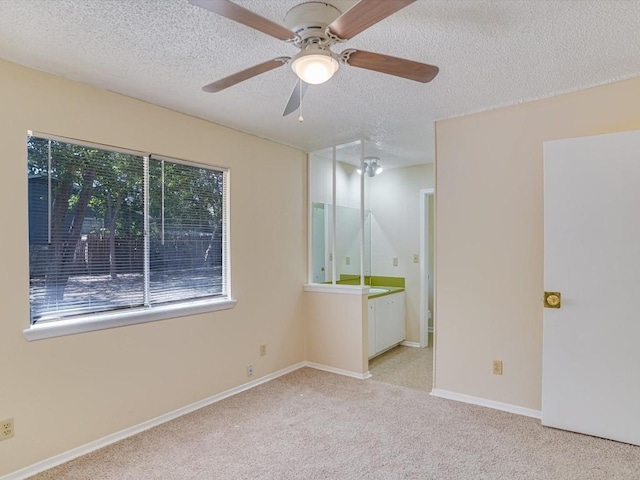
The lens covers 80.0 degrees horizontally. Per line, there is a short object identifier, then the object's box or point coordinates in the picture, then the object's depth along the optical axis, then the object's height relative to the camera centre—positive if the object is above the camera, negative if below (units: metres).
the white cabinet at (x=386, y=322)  4.32 -1.00
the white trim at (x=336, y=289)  3.76 -0.51
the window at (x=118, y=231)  2.34 +0.07
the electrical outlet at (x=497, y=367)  2.97 -1.01
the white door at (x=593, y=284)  2.41 -0.31
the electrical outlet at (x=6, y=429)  2.10 -1.04
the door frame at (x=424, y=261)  4.83 -0.28
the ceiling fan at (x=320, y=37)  1.40 +0.83
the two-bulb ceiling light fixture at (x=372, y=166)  4.57 +0.88
